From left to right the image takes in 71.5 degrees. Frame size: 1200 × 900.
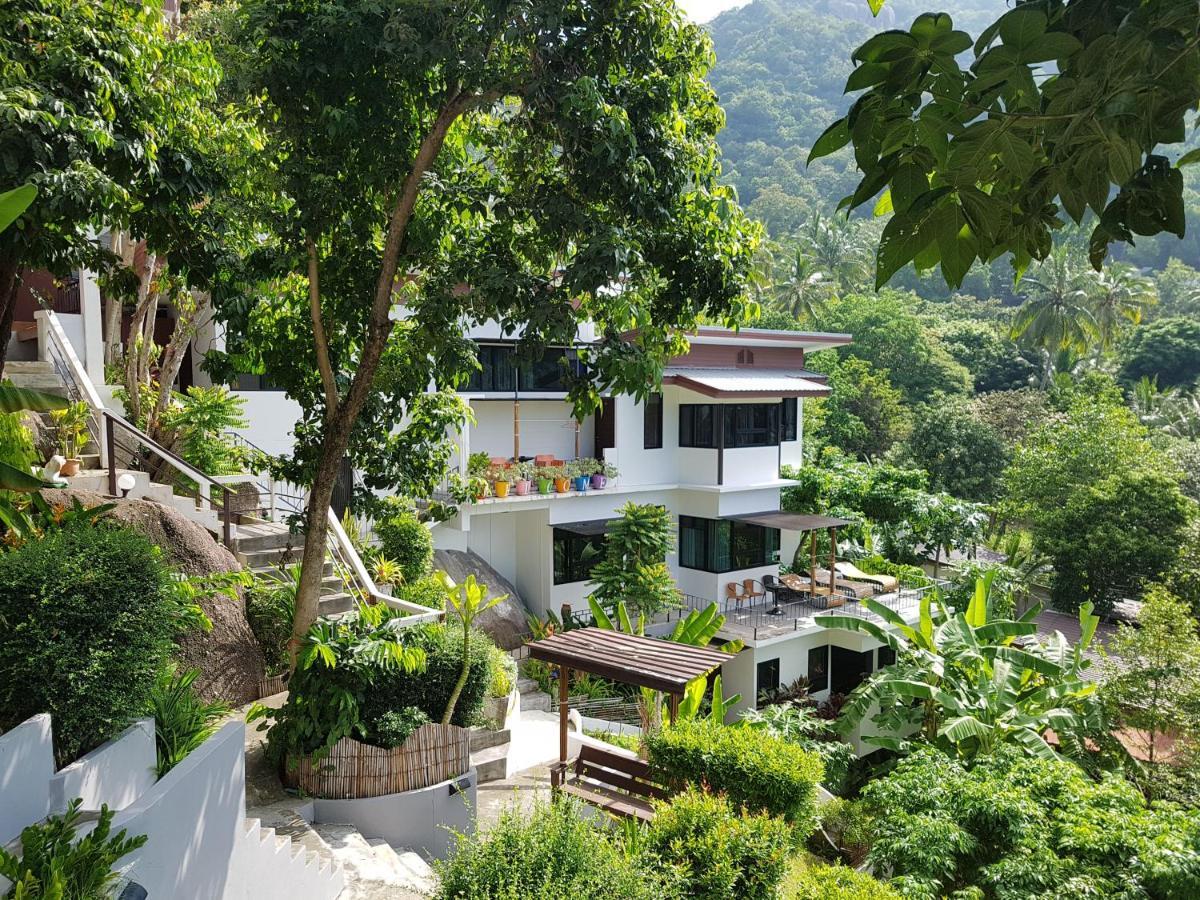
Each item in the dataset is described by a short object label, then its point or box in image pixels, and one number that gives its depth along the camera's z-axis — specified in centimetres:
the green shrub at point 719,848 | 623
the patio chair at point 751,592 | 2011
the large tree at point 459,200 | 739
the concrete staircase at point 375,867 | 728
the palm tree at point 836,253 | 5166
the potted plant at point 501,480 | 1747
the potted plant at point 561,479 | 1842
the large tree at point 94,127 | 537
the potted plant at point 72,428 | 1123
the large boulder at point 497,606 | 1747
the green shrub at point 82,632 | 515
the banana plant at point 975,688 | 1223
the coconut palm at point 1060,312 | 4075
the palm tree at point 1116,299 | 4153
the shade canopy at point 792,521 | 1959
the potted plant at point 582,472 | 1881
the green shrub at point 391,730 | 901
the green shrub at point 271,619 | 1062
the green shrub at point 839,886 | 634
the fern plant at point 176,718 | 630
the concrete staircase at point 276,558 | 1148
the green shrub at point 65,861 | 393
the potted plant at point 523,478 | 1795
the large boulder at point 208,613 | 971
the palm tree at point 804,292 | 4497
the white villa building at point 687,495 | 1861
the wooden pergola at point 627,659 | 961
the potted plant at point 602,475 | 1909
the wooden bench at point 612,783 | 915
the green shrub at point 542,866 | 506
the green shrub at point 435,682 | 935
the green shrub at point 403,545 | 1455
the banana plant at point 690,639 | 1149
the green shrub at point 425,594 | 1309
